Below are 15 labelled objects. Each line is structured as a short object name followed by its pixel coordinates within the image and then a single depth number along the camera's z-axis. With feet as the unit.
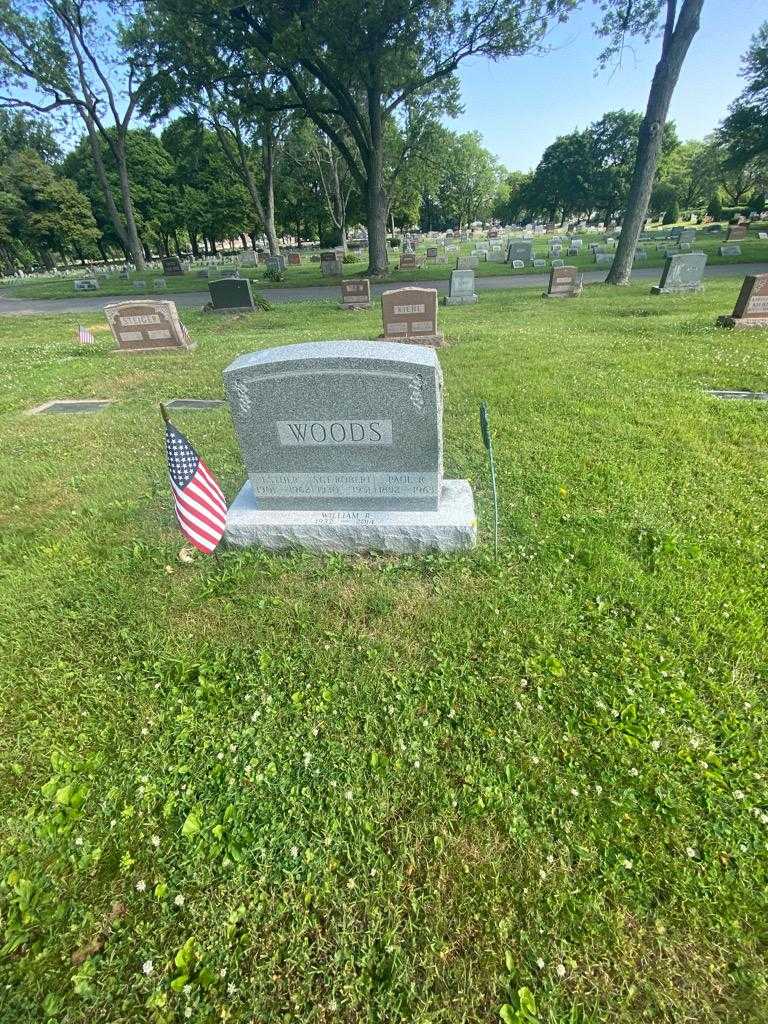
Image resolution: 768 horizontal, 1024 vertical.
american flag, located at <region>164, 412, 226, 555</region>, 10.23
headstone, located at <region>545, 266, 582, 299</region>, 51.19
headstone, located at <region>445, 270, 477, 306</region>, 51.70
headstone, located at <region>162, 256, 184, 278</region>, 105.50
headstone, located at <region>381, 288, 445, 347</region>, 33.71
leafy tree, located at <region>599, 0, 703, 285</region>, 42.16
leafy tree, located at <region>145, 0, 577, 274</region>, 53.11
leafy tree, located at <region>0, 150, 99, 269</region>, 148.36
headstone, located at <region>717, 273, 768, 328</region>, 30.27
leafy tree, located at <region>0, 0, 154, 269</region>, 82.94
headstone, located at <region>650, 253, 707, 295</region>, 46.09
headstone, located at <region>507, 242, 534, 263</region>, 87.35
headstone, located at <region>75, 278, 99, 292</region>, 89.15
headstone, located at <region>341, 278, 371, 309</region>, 52.60
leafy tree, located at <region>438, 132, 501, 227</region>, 220.43
